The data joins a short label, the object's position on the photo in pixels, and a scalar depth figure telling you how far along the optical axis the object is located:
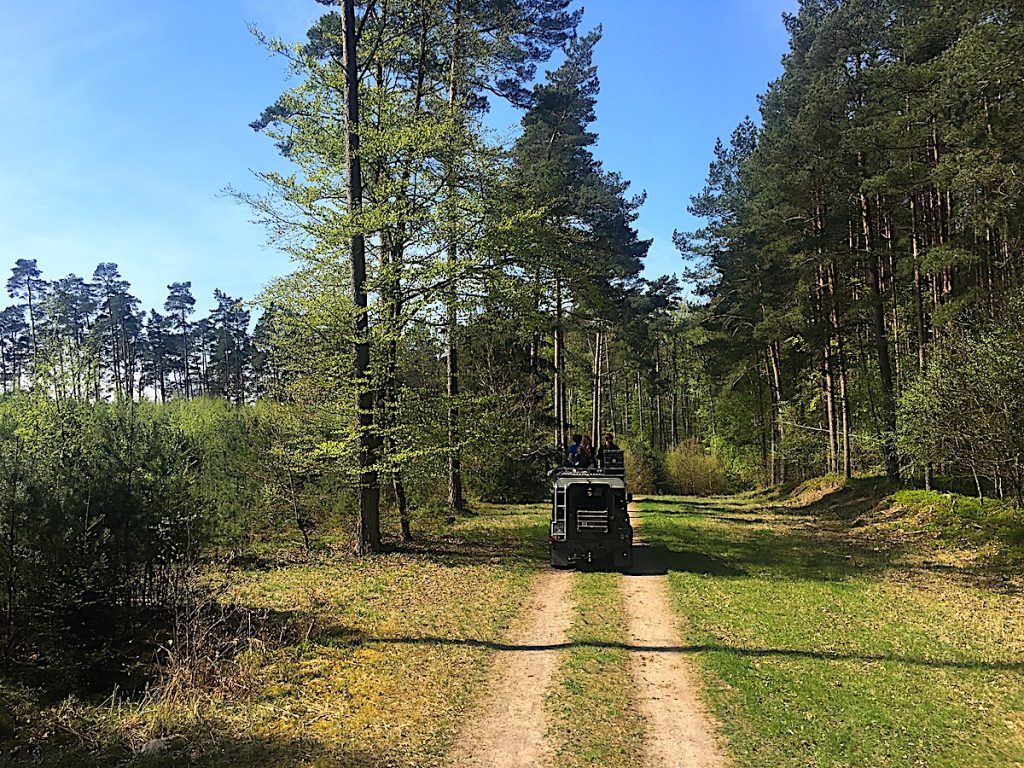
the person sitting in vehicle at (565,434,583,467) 15.92
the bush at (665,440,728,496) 41.84
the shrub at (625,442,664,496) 39.03
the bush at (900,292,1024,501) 12.55
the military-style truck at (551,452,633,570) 13.26
